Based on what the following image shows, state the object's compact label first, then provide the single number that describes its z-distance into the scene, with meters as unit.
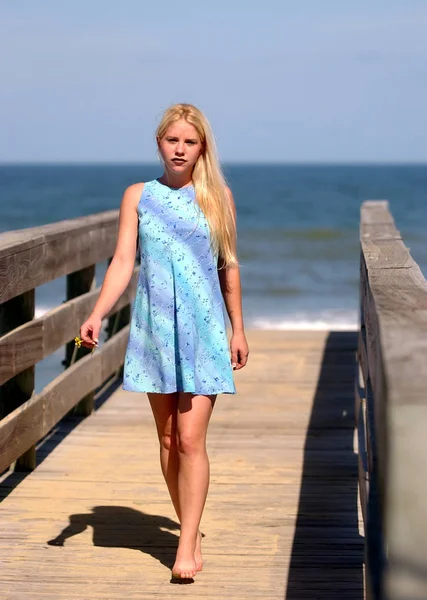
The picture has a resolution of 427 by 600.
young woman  7.20
